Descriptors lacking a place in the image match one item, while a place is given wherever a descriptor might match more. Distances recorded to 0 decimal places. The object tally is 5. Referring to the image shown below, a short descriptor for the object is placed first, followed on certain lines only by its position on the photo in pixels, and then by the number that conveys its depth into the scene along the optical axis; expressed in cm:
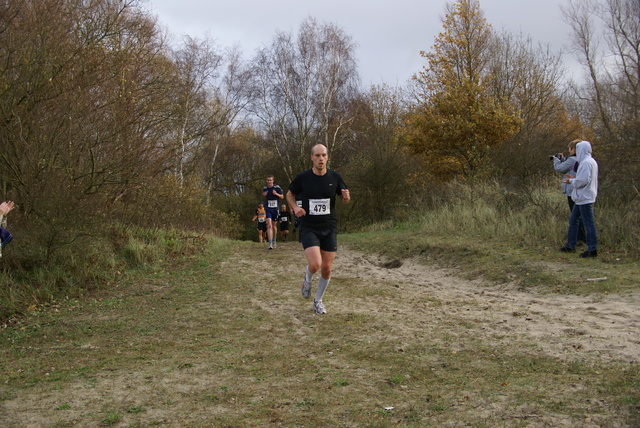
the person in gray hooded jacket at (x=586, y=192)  955
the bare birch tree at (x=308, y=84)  3422
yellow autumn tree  2258
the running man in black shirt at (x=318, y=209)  718
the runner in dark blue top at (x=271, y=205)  1566
